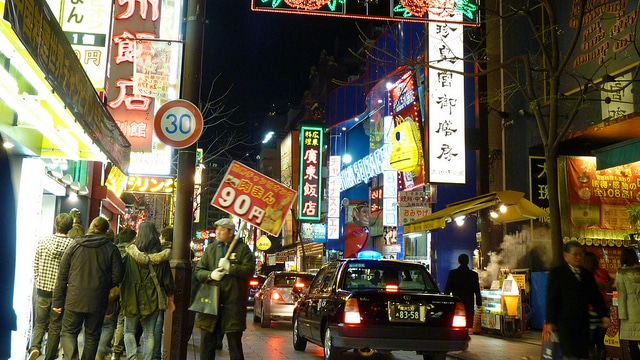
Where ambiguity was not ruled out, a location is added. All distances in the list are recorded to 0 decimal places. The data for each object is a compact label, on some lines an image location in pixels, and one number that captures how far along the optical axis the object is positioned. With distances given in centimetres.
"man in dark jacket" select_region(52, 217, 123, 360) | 734
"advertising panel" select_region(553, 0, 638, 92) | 1387
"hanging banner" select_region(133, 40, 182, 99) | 1127
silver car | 1741
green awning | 1348
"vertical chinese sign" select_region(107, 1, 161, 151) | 1257
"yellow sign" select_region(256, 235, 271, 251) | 4247
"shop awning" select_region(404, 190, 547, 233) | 1391
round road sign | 782
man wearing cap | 755
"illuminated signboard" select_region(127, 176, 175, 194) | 2192
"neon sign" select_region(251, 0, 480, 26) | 1120
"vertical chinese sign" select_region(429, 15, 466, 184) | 1984
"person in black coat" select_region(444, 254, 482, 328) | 1253
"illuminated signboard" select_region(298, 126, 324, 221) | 3845
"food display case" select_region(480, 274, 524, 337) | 1520
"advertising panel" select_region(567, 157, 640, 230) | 1631
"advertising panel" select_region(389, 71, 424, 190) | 2131
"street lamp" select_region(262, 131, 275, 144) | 8167
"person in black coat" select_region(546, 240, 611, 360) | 606
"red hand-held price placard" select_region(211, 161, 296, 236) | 820
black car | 930
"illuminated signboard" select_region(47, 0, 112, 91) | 1059
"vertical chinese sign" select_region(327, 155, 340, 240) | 3822
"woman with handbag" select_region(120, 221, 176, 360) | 790
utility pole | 757
